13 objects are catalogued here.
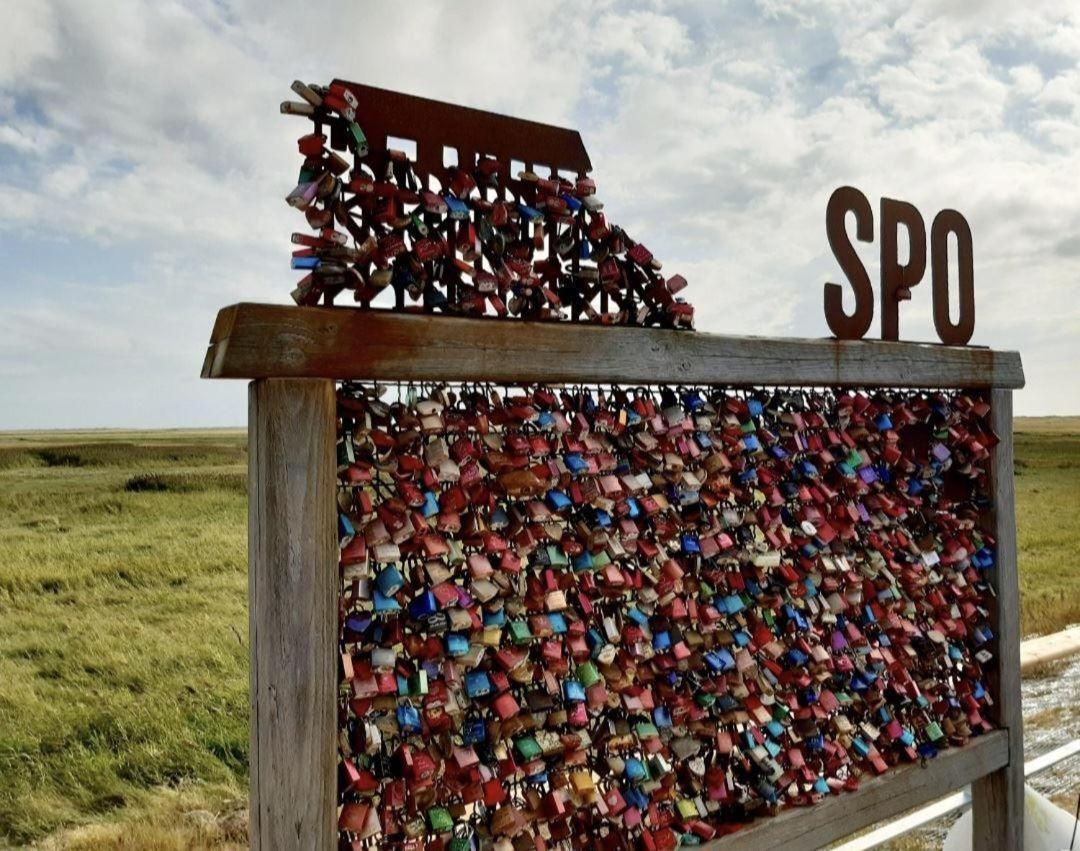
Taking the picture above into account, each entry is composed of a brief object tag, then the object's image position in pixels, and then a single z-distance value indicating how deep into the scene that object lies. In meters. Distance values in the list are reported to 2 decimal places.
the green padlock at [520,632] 1.72
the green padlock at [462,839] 1.67
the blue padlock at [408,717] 1.58
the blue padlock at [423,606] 1.60
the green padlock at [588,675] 1.81
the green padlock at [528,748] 1.73
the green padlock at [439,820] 1.62
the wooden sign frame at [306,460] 1.50
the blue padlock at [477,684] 1.66
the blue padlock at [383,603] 1.56
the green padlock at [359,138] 1.60
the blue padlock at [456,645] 1.62
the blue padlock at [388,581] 1.57
